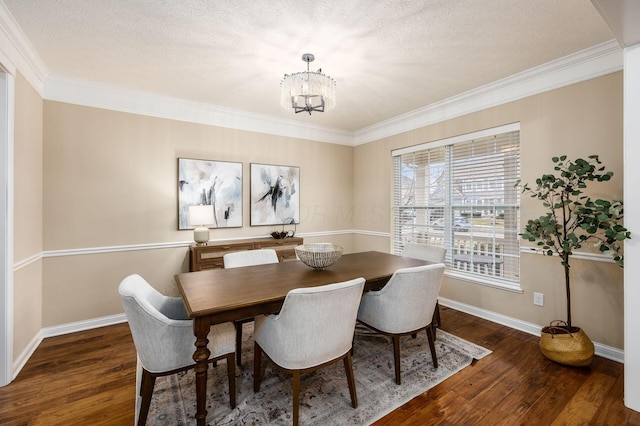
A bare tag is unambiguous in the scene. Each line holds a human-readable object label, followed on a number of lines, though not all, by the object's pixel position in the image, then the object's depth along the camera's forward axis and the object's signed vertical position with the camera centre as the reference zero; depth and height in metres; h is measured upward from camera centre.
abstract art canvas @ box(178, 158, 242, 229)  3.59 +0.32
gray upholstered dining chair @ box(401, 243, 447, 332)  2.97 -0.45
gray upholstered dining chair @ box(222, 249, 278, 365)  2.72 -0.45
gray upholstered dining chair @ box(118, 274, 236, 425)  1.55 -0.76
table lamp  3.40 -0.09
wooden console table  3.41 -0.47
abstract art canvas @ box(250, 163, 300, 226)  4.13 +0.28
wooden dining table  1.58 -0.50
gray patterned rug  1.79 -1.27
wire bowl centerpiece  2.37 -0.37
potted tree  2.23 -0.11
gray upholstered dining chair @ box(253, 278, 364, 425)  1.57 -0.68
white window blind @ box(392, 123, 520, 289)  3.16 +0.15
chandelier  2.36 +1.04
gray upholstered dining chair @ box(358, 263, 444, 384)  2.05 -0.67
